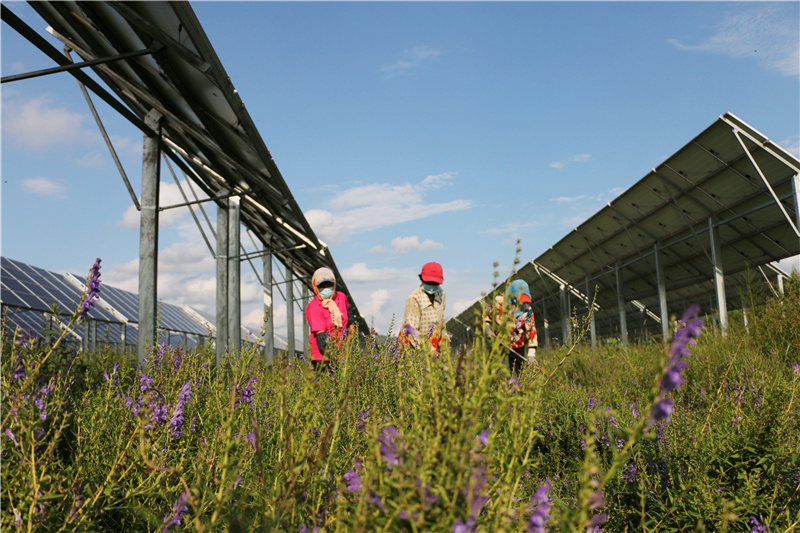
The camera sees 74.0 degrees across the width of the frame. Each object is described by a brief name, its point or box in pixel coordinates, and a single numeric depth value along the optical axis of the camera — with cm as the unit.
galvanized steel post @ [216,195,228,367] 999
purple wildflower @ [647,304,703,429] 91
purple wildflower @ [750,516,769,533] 199
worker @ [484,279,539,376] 516
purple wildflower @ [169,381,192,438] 215
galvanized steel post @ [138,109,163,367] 630
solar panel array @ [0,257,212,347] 1492
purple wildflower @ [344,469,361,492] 120
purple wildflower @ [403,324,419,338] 214
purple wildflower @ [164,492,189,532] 140
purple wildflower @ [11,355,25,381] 180
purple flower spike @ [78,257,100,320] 197
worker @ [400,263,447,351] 538
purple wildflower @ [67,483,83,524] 147
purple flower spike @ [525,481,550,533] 105
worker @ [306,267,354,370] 527
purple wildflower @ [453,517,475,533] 96
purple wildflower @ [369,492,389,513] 105
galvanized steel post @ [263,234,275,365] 1665
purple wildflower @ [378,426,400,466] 110
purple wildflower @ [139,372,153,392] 260
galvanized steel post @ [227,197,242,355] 1052
